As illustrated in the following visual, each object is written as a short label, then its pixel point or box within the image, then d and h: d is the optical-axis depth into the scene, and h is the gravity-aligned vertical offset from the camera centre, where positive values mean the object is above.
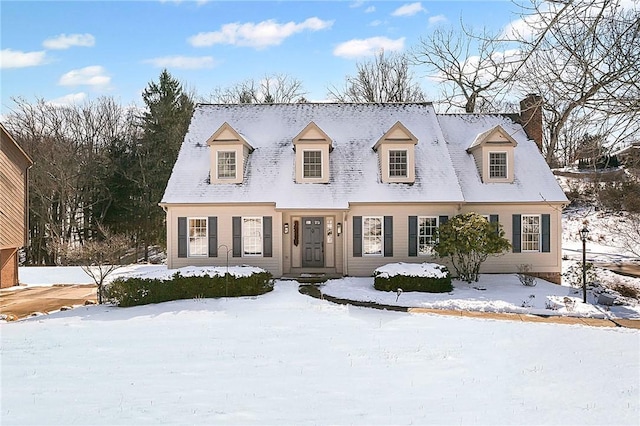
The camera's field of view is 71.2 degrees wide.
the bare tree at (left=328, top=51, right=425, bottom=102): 31.92 +9.90
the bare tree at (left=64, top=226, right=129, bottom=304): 14.61 -1.14
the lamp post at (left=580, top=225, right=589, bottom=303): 13.16 -1.54
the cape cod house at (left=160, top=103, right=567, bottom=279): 16.19 +0.68
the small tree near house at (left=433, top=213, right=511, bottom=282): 14.44 -0.70
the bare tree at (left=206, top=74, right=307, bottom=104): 35.44 +10.50
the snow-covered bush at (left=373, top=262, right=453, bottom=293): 13.53 -1.85
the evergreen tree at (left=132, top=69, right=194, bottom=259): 29.72 +4.84
